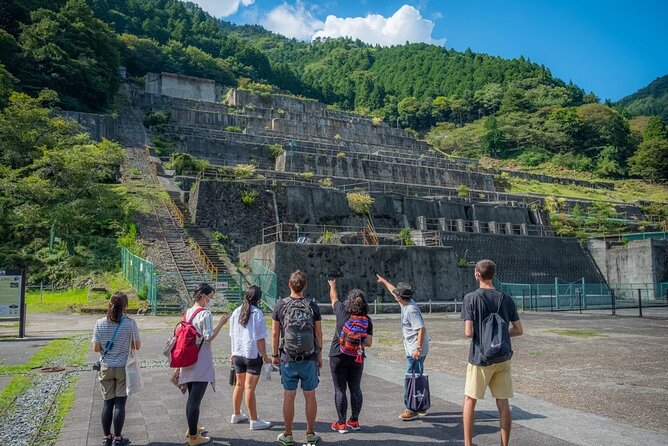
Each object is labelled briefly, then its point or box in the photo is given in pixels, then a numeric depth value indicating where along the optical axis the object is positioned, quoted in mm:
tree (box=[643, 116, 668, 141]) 75875
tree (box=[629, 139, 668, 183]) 67125
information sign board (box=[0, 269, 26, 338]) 11844
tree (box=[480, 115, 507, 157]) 78062
